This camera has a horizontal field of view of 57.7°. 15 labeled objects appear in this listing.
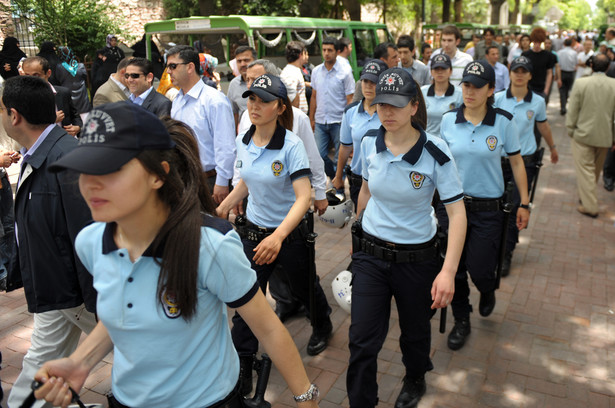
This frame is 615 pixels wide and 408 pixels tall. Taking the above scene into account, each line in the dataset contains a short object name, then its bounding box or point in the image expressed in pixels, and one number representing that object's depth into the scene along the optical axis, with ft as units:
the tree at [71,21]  45.75
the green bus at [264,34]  30.19
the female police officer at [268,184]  11.77
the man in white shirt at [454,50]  26.53
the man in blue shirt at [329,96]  26.32
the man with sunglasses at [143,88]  18.19
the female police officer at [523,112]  18.51
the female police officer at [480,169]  13.96
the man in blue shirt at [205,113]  16.22
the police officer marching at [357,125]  16.71
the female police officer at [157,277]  5.20
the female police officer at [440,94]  18.60
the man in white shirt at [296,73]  20.87
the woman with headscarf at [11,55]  34.12
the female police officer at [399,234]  10.11
